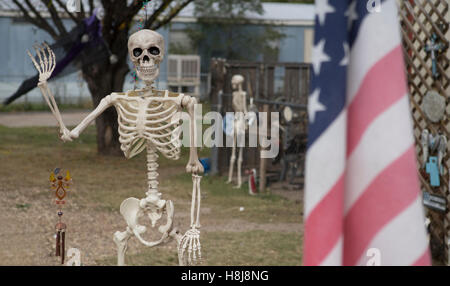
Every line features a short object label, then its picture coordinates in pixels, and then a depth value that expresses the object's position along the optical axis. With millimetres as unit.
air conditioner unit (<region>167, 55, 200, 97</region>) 22516
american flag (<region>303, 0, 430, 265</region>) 1686
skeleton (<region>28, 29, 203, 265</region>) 4199
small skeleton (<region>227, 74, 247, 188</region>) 9914
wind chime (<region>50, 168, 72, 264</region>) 4684
